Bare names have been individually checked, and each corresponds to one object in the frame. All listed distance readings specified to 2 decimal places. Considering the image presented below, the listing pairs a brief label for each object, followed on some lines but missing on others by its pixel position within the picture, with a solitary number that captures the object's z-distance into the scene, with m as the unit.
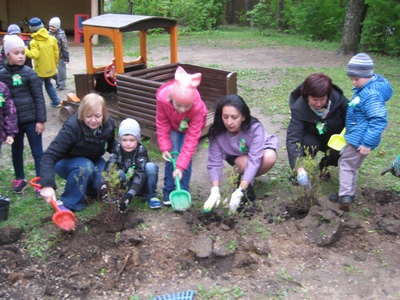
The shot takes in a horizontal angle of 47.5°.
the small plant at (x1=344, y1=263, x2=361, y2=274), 2.97
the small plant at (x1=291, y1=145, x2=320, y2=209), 3.50
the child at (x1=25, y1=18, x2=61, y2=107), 7.12
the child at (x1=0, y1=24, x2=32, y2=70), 6.95
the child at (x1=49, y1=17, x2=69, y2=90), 7.97
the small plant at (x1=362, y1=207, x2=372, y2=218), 3.70
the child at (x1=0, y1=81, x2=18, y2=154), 3.81
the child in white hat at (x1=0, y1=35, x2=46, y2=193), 3.87
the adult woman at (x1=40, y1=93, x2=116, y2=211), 3.58
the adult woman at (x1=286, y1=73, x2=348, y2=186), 3.78
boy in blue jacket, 3.54
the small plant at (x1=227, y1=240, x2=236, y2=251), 3.11
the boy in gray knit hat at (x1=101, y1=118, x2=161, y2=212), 3.73
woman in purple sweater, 3.68
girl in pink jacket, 3.52
